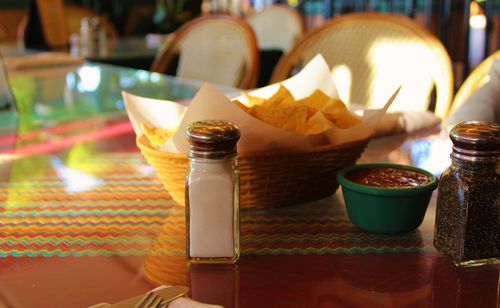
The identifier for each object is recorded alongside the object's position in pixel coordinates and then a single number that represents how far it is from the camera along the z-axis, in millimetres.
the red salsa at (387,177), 738
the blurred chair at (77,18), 4700
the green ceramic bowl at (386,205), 706
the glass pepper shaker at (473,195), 627
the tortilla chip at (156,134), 838
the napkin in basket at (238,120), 761
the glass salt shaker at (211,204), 662
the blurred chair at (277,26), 3613
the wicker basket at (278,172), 784
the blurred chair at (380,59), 1593
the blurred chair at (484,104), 1125
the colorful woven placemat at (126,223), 726
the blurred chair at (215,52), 2182
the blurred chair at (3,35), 4223
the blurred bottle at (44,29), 4000
